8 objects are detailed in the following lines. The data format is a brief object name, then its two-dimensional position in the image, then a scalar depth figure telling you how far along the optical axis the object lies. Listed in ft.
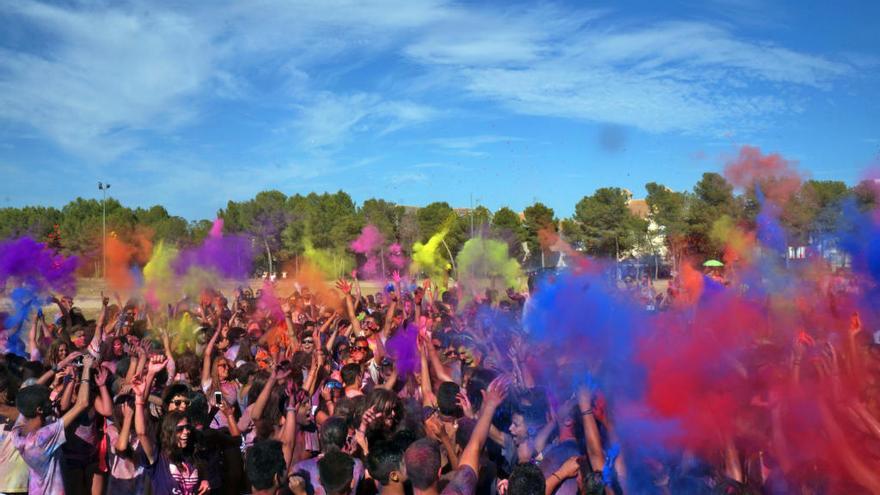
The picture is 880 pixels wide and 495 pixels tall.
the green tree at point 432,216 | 171.91
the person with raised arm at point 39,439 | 15.17
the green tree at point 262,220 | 169.37
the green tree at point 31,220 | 177.88
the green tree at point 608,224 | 136.36
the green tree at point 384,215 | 164.29
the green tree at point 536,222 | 165.99
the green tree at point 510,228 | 143.23
